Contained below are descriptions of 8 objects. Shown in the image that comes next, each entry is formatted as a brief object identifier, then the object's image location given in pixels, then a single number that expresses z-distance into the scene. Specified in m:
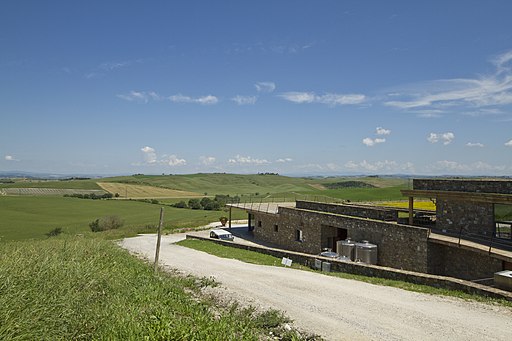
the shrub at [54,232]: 38.56
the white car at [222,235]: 31.17
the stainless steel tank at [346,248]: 20.91
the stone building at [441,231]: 15.58
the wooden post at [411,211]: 19.95
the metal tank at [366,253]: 19.83
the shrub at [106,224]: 44.92
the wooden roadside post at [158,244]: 15.19
